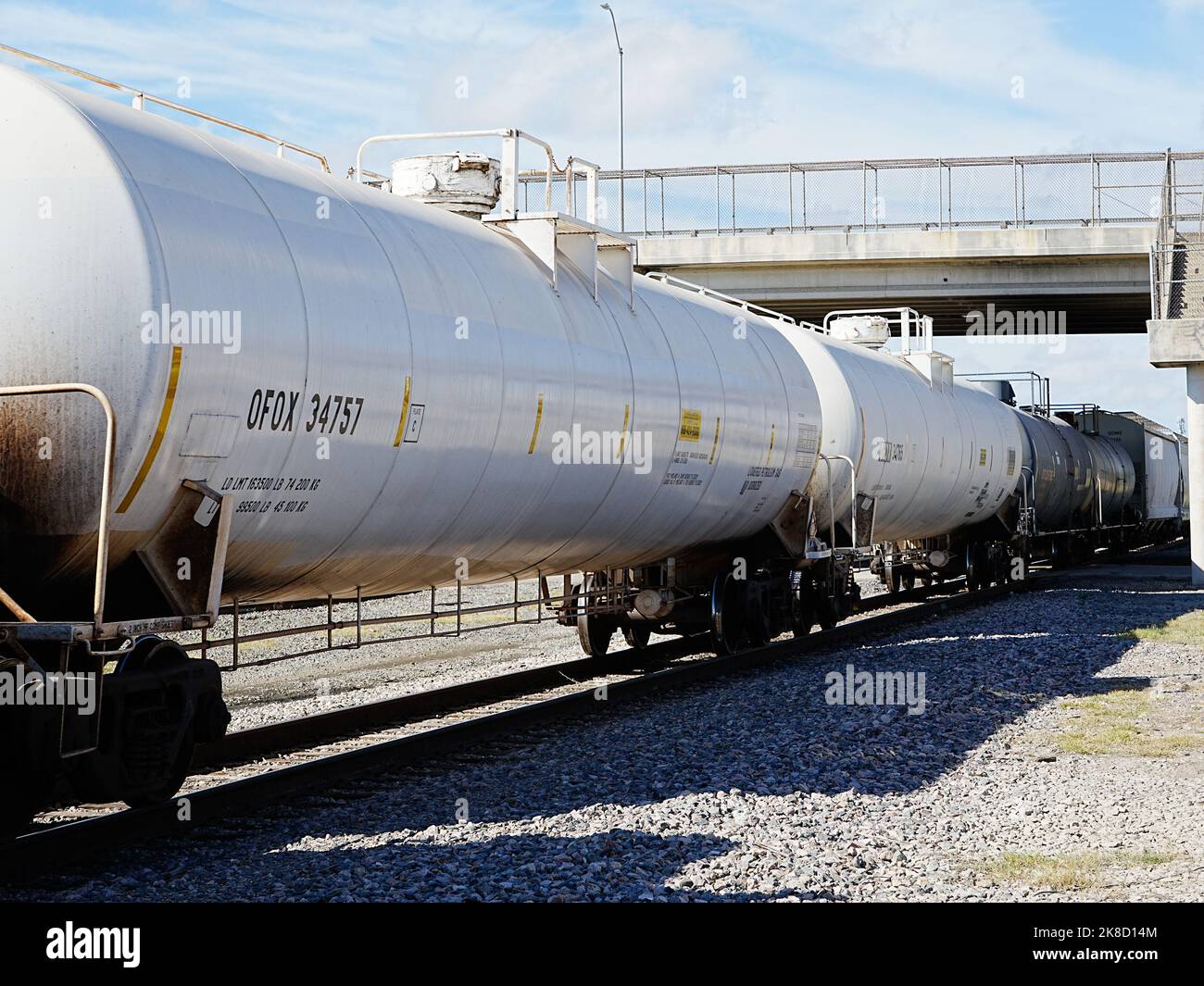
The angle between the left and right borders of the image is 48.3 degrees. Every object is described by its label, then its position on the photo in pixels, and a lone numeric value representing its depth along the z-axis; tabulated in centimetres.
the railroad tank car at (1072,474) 2794
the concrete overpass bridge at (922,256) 3097
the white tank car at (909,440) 1609
